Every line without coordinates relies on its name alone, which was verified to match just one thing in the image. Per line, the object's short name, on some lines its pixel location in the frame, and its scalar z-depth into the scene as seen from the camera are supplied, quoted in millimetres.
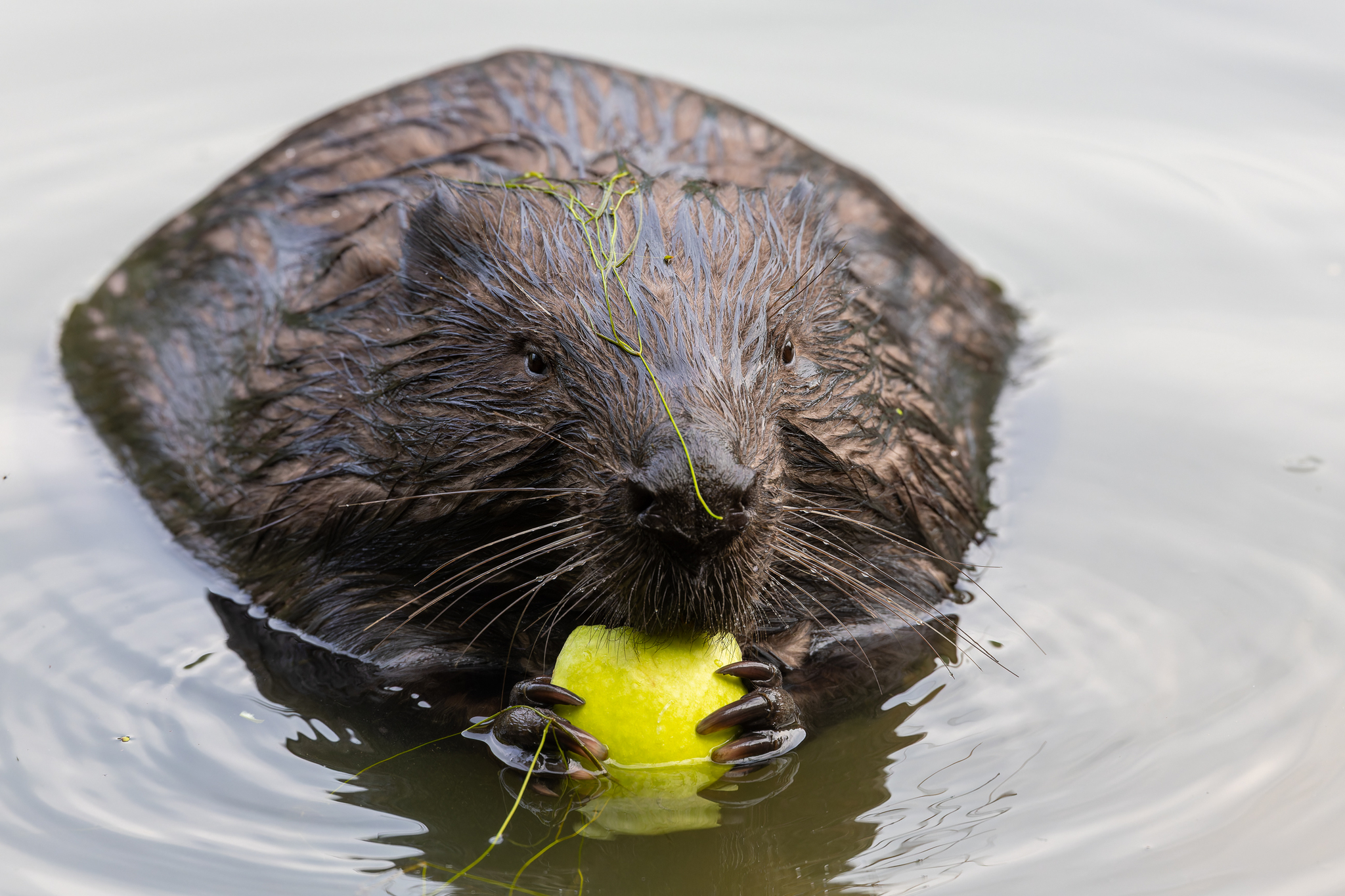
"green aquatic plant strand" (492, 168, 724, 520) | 9312
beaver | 9125
